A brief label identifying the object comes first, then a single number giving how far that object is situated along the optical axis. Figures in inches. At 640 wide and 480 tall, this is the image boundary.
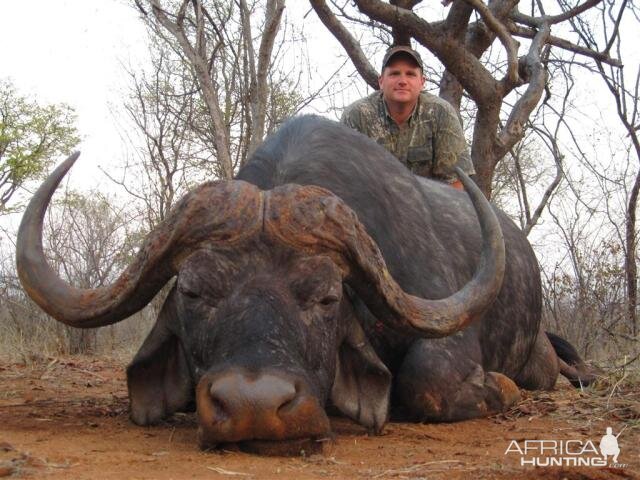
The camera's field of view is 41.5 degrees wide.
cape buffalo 114.7
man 260.5
